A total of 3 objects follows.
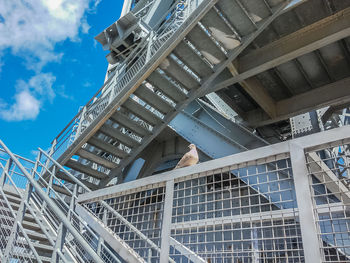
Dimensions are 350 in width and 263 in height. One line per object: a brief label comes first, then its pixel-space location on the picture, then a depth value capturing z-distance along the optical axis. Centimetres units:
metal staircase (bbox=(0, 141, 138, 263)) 365
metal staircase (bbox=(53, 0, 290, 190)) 603
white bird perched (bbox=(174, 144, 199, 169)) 388
